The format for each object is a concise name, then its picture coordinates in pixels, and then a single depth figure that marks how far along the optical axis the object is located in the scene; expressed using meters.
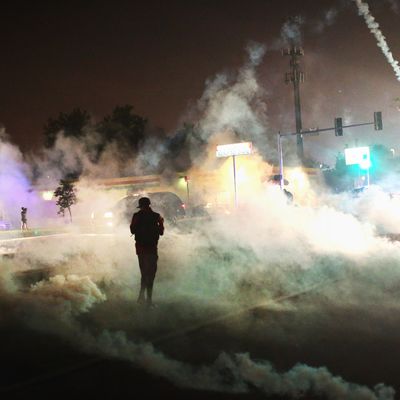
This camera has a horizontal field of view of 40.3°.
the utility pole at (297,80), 34.72
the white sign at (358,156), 38.22
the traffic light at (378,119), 27.55
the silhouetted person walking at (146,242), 7.81
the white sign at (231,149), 21.34
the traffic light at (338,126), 30.04
